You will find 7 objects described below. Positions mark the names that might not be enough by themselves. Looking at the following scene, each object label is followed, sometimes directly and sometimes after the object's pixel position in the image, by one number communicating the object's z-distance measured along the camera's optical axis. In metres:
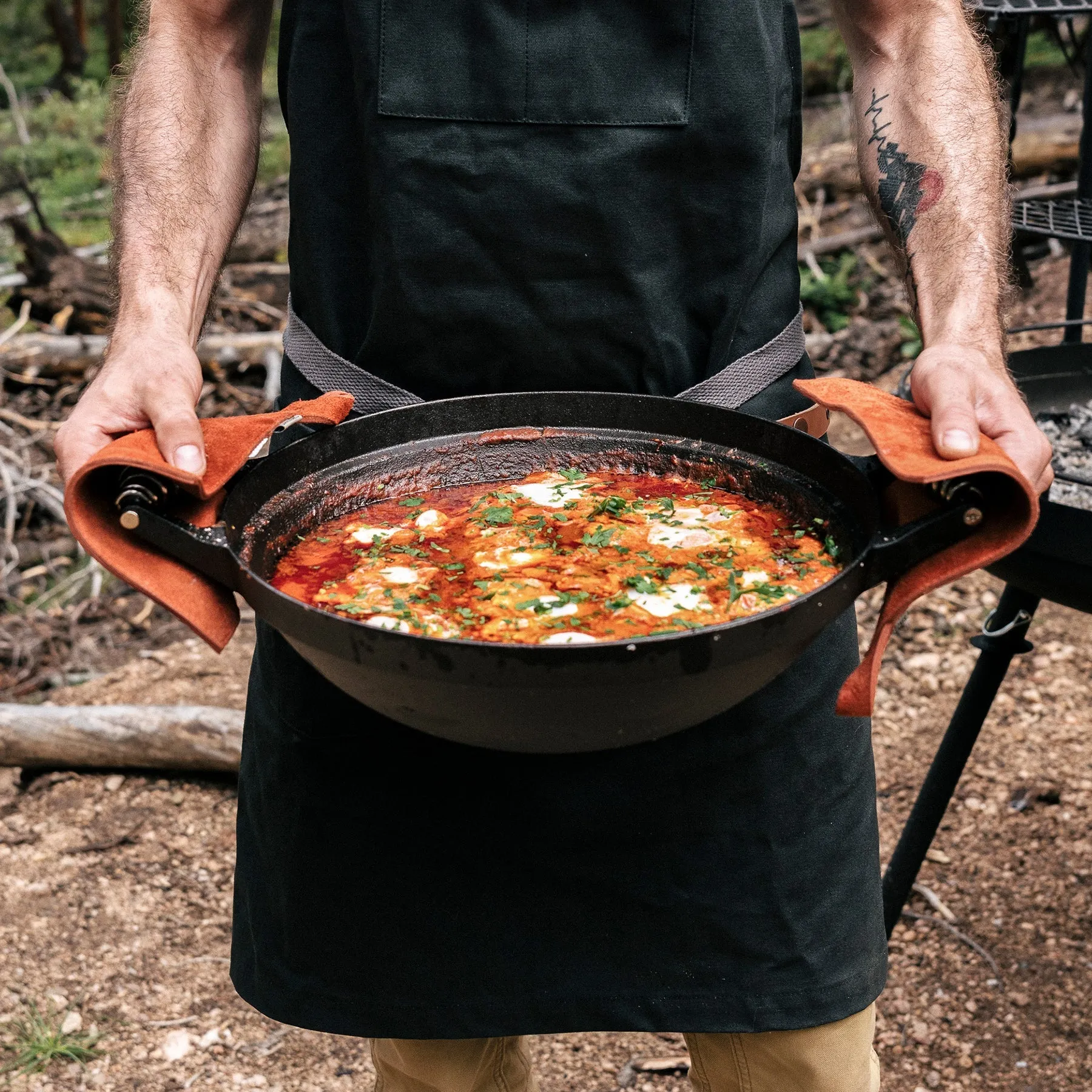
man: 2.05
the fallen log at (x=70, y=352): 6.91
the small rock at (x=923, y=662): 4.76
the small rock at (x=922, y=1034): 3.27
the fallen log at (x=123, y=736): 4.13
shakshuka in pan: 1.64
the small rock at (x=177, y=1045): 3.25
